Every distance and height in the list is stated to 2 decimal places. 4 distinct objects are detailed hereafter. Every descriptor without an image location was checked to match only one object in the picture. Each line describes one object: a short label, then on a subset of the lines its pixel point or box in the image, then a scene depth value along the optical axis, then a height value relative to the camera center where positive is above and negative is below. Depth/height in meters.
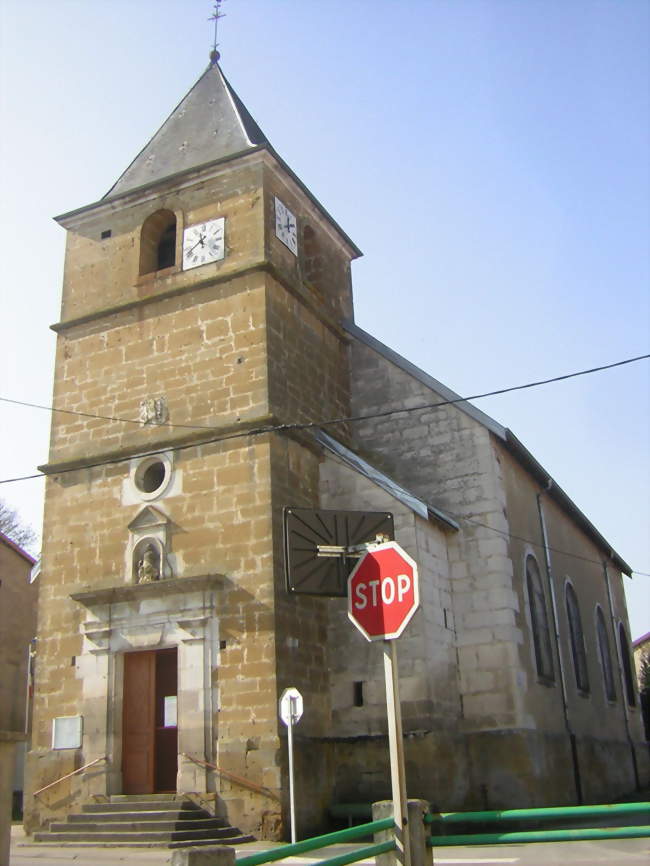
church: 13.73 +3.33
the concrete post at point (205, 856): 3.83 -0.47
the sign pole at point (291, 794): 11.87 -0.76
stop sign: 5.32 +0.82
